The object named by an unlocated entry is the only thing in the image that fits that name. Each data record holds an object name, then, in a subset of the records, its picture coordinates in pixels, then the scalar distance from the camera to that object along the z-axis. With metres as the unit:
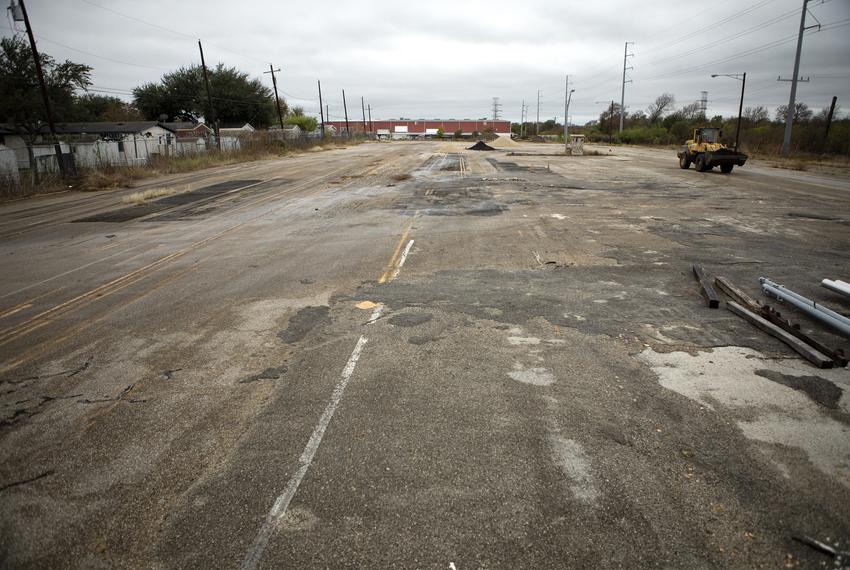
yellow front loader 26.97
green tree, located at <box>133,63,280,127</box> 78.81
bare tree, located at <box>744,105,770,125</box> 79.33
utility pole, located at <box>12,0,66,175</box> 25.01
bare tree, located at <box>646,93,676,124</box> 101.94
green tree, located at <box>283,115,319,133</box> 101.74
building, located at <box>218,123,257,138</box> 75.34
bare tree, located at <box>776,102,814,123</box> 71.39
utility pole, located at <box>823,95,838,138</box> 45.65
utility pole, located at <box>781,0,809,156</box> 42.72
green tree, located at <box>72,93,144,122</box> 77.31
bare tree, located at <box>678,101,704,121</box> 90.56
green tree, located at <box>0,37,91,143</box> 42.91
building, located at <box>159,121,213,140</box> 69.44
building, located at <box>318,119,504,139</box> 165.38
